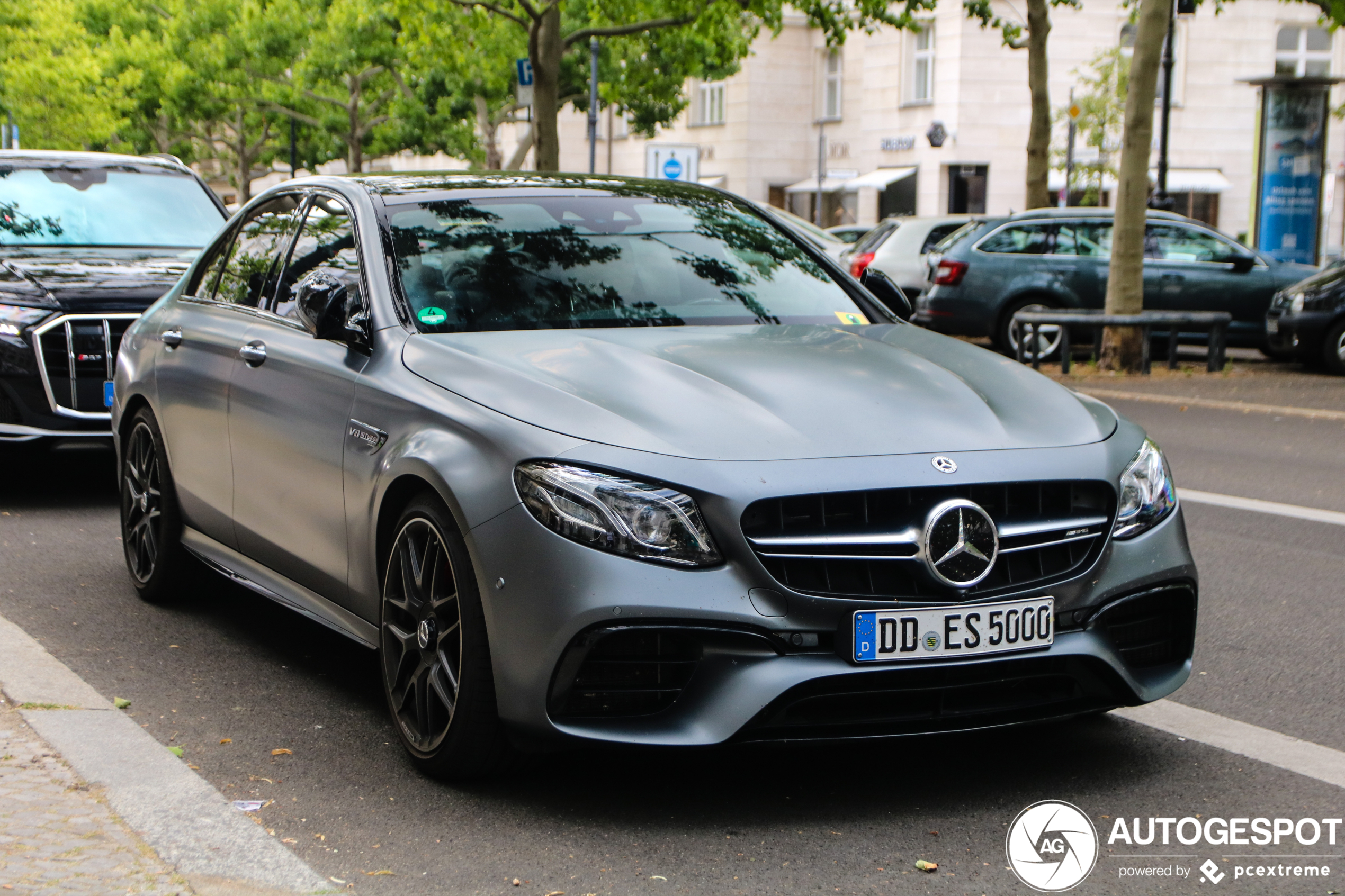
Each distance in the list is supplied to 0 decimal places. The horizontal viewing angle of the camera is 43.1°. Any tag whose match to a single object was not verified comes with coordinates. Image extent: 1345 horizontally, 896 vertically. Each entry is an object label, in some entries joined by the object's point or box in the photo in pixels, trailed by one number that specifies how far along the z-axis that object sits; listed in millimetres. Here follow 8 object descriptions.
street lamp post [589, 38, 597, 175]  28219
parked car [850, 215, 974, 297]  20938
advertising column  22844
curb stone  3525
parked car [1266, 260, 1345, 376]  16641
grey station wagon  18328
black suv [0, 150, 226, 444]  8359
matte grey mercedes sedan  3697
